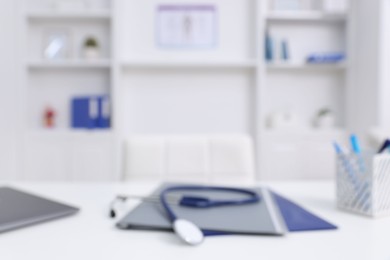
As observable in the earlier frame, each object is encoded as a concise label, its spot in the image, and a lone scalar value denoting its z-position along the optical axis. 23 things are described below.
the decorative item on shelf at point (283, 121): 2.95
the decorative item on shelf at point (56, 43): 2.97
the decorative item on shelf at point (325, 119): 2.98
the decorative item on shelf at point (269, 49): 2.88
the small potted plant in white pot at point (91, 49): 2.85
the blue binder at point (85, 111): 2.82
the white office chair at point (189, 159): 1.32
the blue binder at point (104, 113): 2.82
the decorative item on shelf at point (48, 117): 2.89
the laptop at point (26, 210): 0.65
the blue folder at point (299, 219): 0.66
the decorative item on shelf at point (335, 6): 2.87
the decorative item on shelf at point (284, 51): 2.92
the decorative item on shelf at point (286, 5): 2.97
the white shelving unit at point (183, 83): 2.80
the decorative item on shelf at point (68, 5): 2.82
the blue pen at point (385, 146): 0.80
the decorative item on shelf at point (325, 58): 2.88
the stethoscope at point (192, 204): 0.58
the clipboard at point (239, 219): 0.63
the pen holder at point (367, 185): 0.74
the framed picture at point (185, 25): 2.98
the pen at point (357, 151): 0.76
